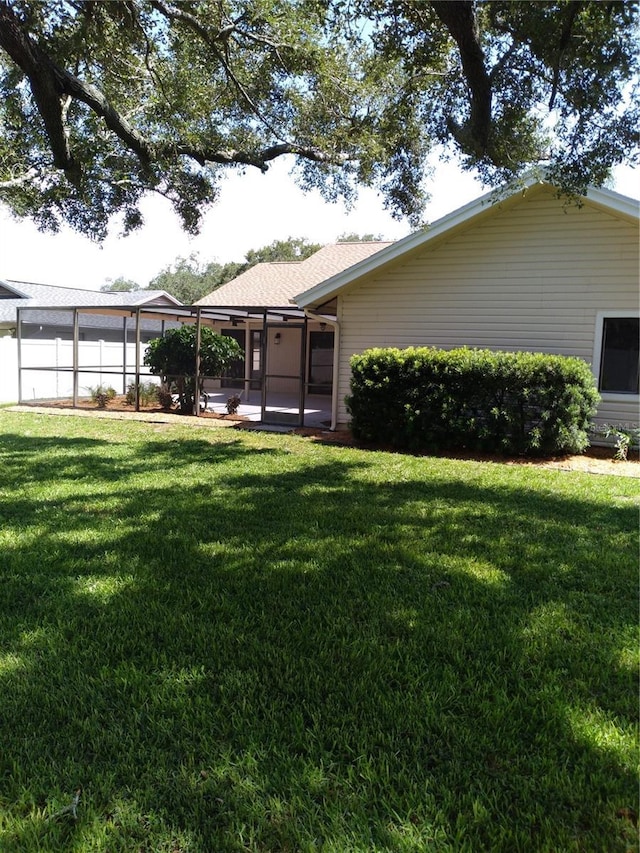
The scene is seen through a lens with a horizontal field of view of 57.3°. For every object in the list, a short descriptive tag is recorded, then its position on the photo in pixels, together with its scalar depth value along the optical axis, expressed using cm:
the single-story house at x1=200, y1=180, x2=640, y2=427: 982
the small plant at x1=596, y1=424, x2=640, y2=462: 903
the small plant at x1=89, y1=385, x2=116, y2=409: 1562
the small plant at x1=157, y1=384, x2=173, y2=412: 1494
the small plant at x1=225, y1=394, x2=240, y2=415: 1429
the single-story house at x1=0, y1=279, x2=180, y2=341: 2439
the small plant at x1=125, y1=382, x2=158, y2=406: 1595
